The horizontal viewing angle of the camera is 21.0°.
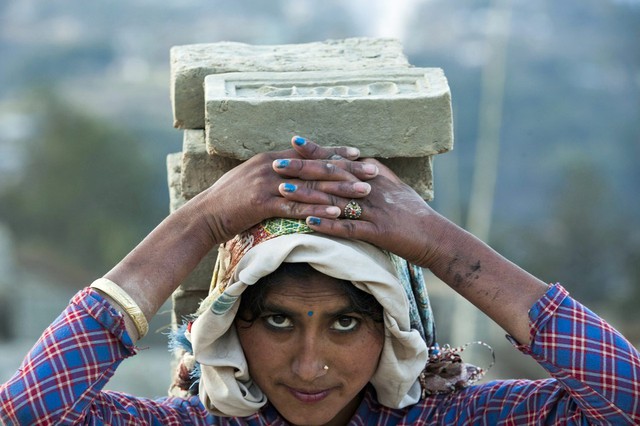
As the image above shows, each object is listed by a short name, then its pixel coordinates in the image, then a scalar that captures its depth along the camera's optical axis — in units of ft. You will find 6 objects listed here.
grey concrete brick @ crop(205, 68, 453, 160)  15.30
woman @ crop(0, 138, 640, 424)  14.49
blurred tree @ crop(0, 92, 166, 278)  118.93
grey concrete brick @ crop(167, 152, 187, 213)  18.78
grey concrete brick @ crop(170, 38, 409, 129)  17.12
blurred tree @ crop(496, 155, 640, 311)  101.60
